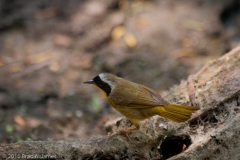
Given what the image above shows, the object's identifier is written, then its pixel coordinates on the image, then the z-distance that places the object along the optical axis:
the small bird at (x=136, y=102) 7.57
